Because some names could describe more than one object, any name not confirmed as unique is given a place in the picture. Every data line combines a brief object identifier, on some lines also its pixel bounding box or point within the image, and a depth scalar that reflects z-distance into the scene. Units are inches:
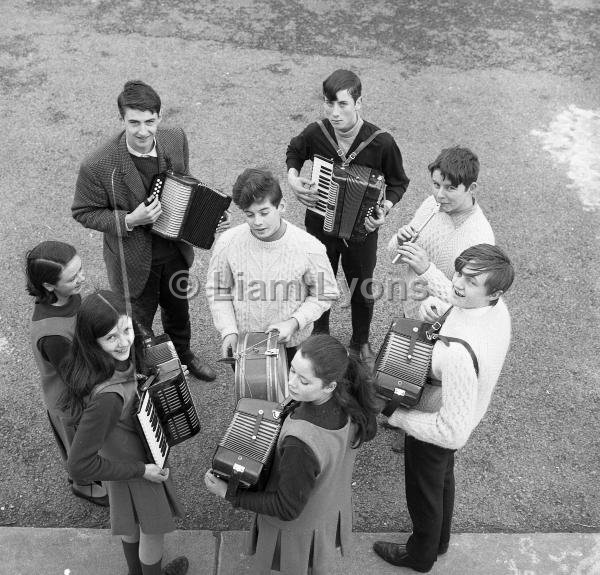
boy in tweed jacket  135.4
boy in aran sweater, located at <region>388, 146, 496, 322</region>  123.5
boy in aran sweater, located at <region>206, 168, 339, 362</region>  125.9
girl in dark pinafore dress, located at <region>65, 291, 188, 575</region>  95.7
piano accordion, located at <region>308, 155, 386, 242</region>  147.4
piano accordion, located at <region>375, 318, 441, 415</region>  104.6
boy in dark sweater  147.6
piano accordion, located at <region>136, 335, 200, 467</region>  108.5
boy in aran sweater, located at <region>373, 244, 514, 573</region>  99.1
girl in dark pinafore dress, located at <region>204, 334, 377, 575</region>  91.1
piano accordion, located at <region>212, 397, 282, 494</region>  96.2
